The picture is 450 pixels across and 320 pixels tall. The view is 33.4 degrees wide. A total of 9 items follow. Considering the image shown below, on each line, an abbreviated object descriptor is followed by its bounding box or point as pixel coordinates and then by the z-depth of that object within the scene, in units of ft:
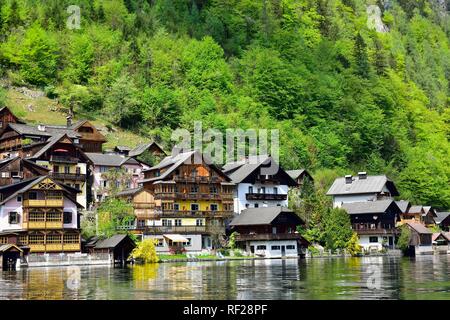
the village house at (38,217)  235.40
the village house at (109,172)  307.17
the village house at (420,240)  320.91
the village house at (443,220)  393.70
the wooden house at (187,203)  275.39
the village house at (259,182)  311.47
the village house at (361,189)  351.87
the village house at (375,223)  326.44
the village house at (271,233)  281.43
